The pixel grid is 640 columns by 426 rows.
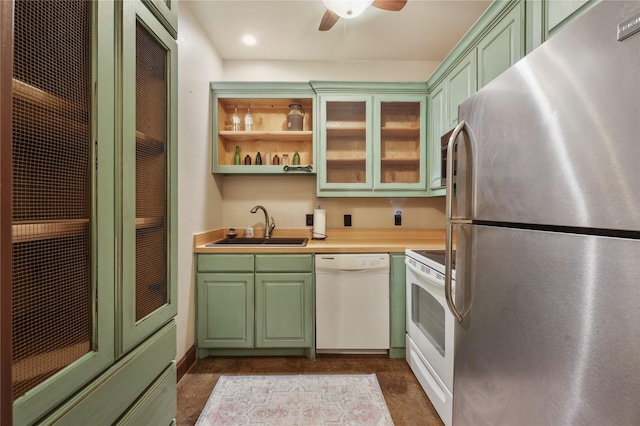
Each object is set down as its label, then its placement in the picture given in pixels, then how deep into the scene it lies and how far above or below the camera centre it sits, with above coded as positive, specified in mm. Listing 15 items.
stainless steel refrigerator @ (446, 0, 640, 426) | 492 -47
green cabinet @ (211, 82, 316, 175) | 2543 +811
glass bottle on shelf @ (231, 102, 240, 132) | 2666 +857
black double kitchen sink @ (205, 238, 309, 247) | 2312 -287
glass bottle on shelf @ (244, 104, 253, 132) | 2658 +855
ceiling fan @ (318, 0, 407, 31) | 1665 +1265
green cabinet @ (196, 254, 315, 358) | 2188 -741
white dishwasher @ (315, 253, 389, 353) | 2207 -759
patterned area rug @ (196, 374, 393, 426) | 1598 -1212
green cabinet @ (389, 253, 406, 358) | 2205 -767
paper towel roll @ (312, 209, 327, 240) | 2662 -140
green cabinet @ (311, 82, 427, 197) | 2543 +690
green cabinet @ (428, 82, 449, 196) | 2232 +687
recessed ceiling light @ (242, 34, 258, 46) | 2445 +1545
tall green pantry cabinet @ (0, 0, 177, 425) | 501 -10
